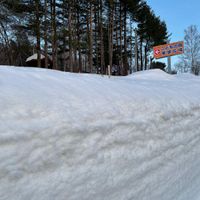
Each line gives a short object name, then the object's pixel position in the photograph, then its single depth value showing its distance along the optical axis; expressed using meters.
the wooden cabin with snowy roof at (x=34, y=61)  16.86
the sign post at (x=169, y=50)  7.44
